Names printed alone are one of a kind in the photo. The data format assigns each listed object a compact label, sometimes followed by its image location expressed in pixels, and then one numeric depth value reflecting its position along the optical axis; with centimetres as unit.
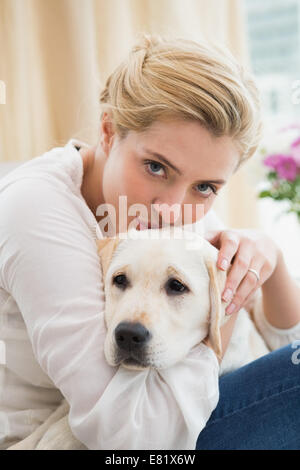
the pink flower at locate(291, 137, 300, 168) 196
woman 95
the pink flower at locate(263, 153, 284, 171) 200
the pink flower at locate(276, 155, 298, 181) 198
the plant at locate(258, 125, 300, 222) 199
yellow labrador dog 95
